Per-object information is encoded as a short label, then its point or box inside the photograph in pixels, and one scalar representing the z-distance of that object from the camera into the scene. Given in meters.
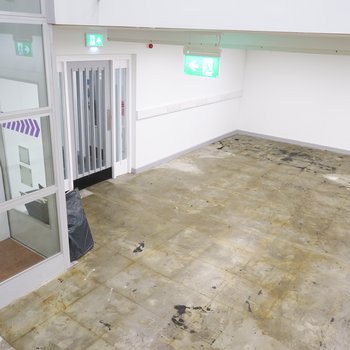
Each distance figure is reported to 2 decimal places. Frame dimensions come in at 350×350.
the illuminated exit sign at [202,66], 4.94
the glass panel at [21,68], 3.57
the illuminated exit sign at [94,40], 5.79
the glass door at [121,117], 6.79
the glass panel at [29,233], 4.29
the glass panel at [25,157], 3.99
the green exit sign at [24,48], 3.67
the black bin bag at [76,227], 4.69
